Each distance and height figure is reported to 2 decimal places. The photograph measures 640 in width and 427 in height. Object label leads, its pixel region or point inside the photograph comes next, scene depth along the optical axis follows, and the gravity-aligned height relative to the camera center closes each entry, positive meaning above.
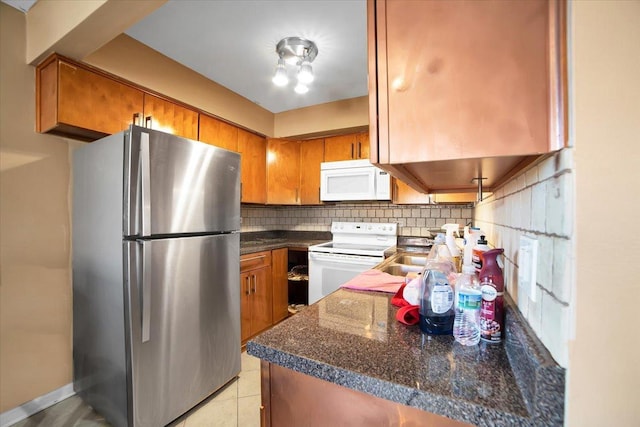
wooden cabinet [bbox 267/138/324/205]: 3.08 +0.50
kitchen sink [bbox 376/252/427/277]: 1.78 -0.38
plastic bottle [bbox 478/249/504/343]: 0.66 -0.22
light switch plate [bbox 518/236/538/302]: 0.53 -0.11
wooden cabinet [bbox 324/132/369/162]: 2.83 +0.74
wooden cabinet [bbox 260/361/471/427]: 0.56 -0.45
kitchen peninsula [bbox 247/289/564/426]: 0.45 -0.34
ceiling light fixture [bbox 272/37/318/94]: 1.83 +1.16
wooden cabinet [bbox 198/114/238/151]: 2.34 +0.76
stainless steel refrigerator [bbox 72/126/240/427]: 1.35 -0.36
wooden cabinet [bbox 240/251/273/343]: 2.38 -0.78
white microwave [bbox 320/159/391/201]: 2.62 +0.33
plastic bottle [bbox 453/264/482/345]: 0.67 -0.27
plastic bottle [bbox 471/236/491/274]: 0.82 -0.12
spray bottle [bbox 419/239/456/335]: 0.72 -0.26
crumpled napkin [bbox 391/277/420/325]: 0.81 -0.31
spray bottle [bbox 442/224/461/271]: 1.30 -0.16
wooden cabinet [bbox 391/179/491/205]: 2.53 +0.17
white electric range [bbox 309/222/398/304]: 2.49 -0.39
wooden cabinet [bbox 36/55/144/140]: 1.51 +0.69
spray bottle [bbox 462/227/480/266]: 0.83 -0.11
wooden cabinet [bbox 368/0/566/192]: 0.44 +0.25
